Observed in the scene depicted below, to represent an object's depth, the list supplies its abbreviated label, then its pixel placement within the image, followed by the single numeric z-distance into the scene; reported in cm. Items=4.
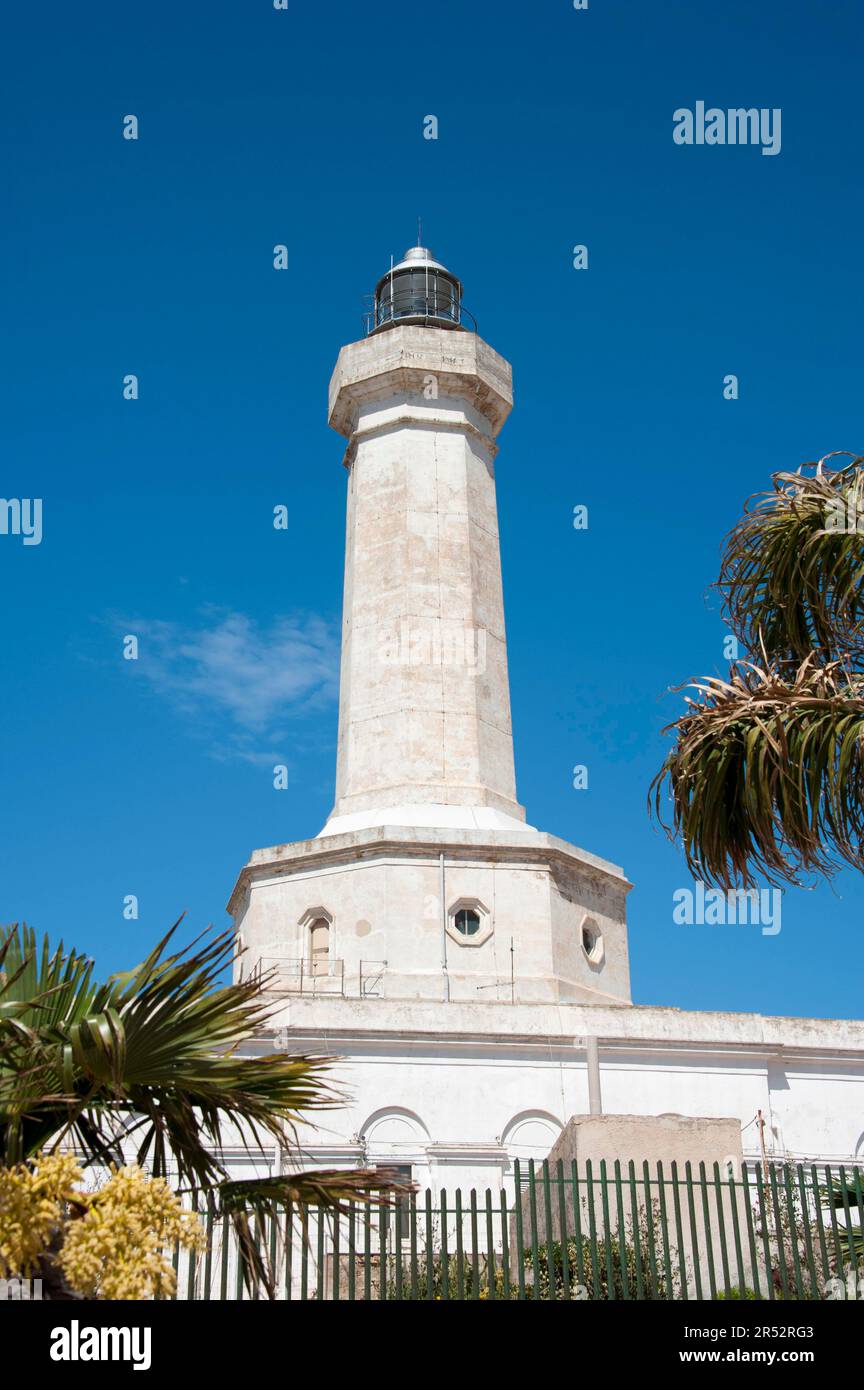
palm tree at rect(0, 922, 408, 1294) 774
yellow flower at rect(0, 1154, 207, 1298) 722
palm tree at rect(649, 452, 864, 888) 927
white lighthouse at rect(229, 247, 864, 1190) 2281
